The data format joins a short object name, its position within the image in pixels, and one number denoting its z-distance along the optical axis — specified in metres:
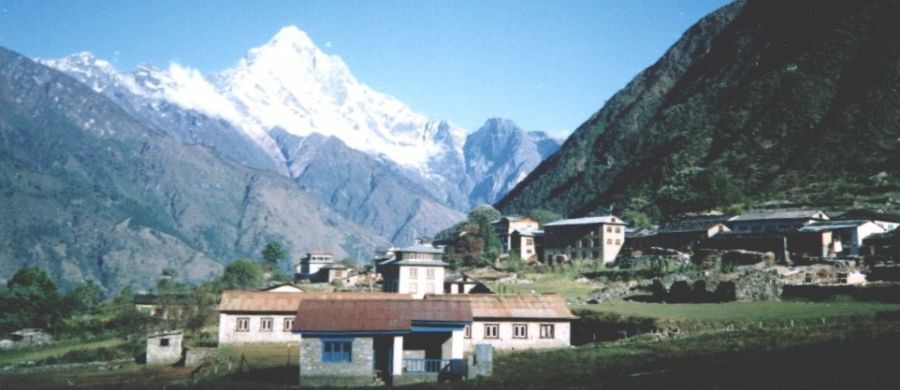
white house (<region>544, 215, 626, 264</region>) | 111.56
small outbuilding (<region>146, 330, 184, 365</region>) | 52.12
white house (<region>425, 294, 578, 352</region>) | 50.06
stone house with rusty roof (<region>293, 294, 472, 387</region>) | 36.06
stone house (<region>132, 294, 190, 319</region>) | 90.69
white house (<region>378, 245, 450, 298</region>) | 80.69
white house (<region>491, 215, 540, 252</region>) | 140.48
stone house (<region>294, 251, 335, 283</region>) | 171.00
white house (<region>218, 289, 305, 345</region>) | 57.84
